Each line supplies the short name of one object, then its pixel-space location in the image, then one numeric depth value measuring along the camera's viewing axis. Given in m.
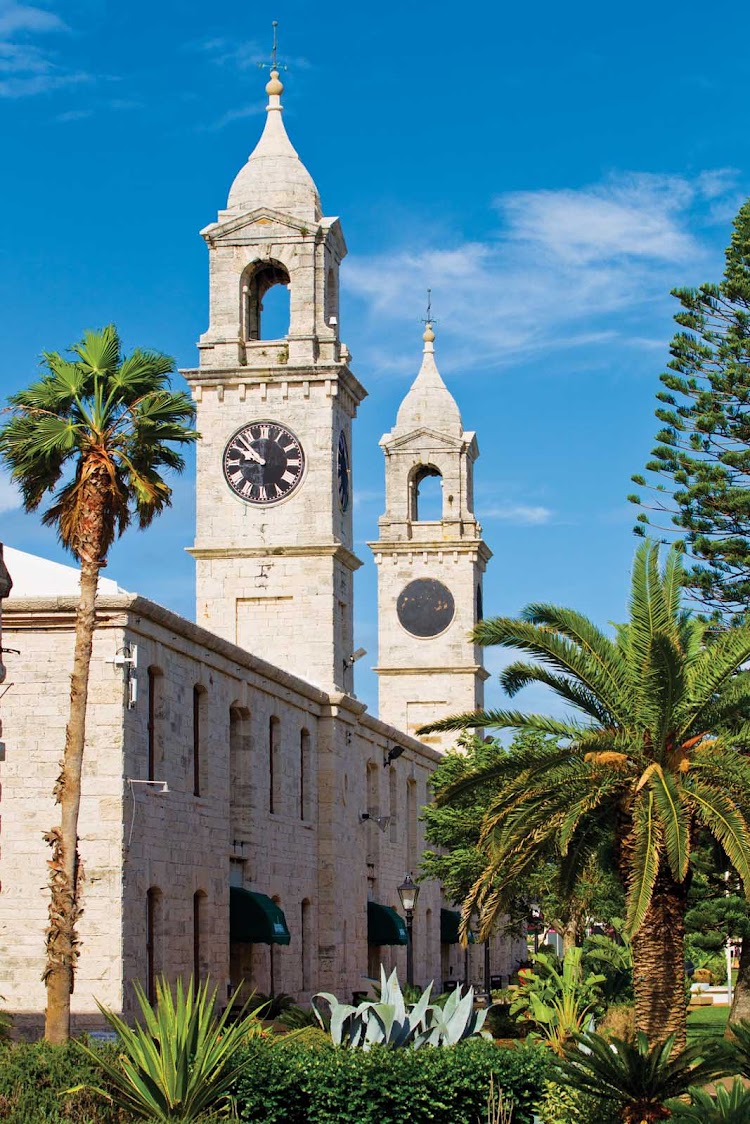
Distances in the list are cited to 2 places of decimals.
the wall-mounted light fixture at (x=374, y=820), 49.12
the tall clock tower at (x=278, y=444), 48.81
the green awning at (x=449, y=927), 61.91
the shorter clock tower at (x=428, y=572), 78.50
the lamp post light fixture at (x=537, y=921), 52.75
